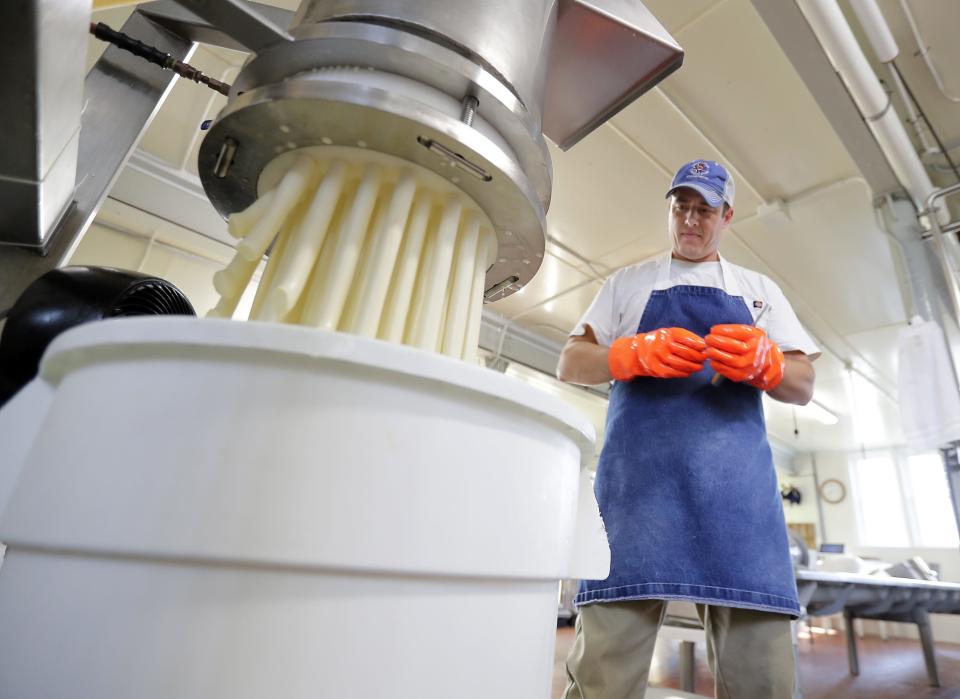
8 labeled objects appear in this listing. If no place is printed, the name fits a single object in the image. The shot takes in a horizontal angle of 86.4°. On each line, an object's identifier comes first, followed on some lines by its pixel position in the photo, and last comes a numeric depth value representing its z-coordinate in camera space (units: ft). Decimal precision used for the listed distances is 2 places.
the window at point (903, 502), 18.83
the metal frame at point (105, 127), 1.42
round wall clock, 21.53
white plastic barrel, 0.67
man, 2.21
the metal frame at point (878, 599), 5.19
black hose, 1.47
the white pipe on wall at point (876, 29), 4.25
